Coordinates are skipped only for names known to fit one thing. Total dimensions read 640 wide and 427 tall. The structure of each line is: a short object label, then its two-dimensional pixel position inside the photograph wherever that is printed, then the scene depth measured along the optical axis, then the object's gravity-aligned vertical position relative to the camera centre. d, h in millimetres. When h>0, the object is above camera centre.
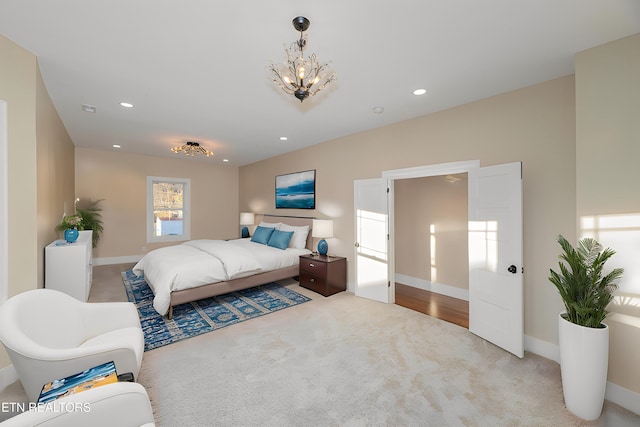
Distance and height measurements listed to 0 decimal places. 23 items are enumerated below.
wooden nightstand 4215 -1015
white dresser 2994 -632
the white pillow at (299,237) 5105 -472
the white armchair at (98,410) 952 -791
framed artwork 5211 +511
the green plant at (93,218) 5250 -71
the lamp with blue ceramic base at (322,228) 4555 -254
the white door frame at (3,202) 2066 +108
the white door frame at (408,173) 3119 +543
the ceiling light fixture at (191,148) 5078 +1310
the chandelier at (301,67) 1744 +1323
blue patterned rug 2953 -1333
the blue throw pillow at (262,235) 5363 -440
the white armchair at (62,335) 1415 -820
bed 3320 -764
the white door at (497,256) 2514 -452
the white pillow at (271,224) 5684 -237
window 6703 +151
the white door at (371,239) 3943 -399
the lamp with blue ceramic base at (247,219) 7055 -134
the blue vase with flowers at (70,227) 3385 -165
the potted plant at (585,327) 1769 -816
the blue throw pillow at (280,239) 4945 -486
